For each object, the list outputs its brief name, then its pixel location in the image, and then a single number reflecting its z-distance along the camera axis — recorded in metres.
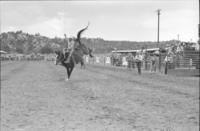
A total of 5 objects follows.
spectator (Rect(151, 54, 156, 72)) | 30.53
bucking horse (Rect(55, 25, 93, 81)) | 17.12
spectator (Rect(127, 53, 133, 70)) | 38.21
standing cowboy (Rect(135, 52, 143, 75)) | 27.03
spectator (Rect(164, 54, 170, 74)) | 26.94
